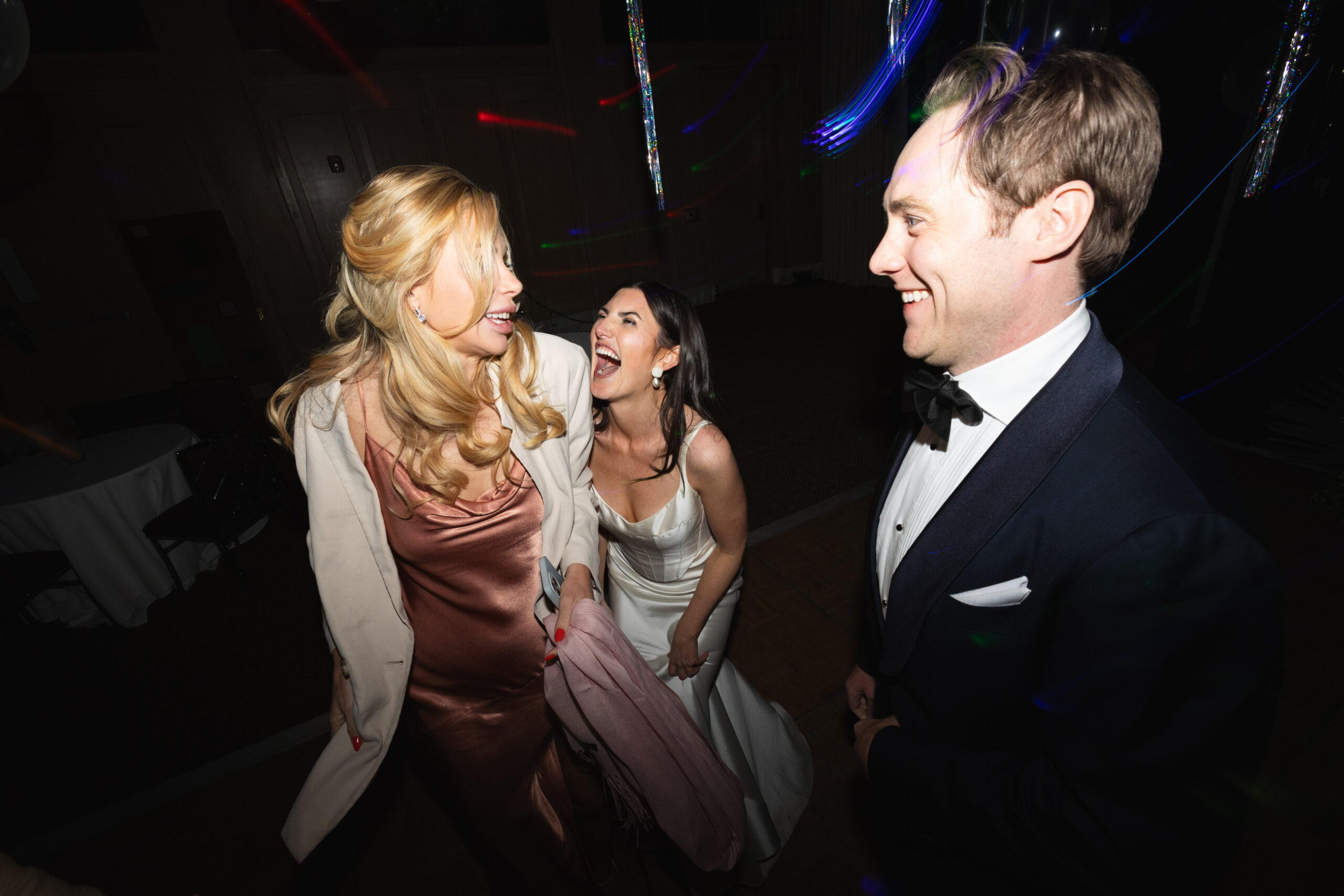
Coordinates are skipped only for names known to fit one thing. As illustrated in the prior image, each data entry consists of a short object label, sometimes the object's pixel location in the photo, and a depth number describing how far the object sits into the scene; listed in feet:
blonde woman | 4.99
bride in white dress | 6.53
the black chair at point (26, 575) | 10.52
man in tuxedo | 2.69
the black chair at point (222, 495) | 12.07
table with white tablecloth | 11.42
